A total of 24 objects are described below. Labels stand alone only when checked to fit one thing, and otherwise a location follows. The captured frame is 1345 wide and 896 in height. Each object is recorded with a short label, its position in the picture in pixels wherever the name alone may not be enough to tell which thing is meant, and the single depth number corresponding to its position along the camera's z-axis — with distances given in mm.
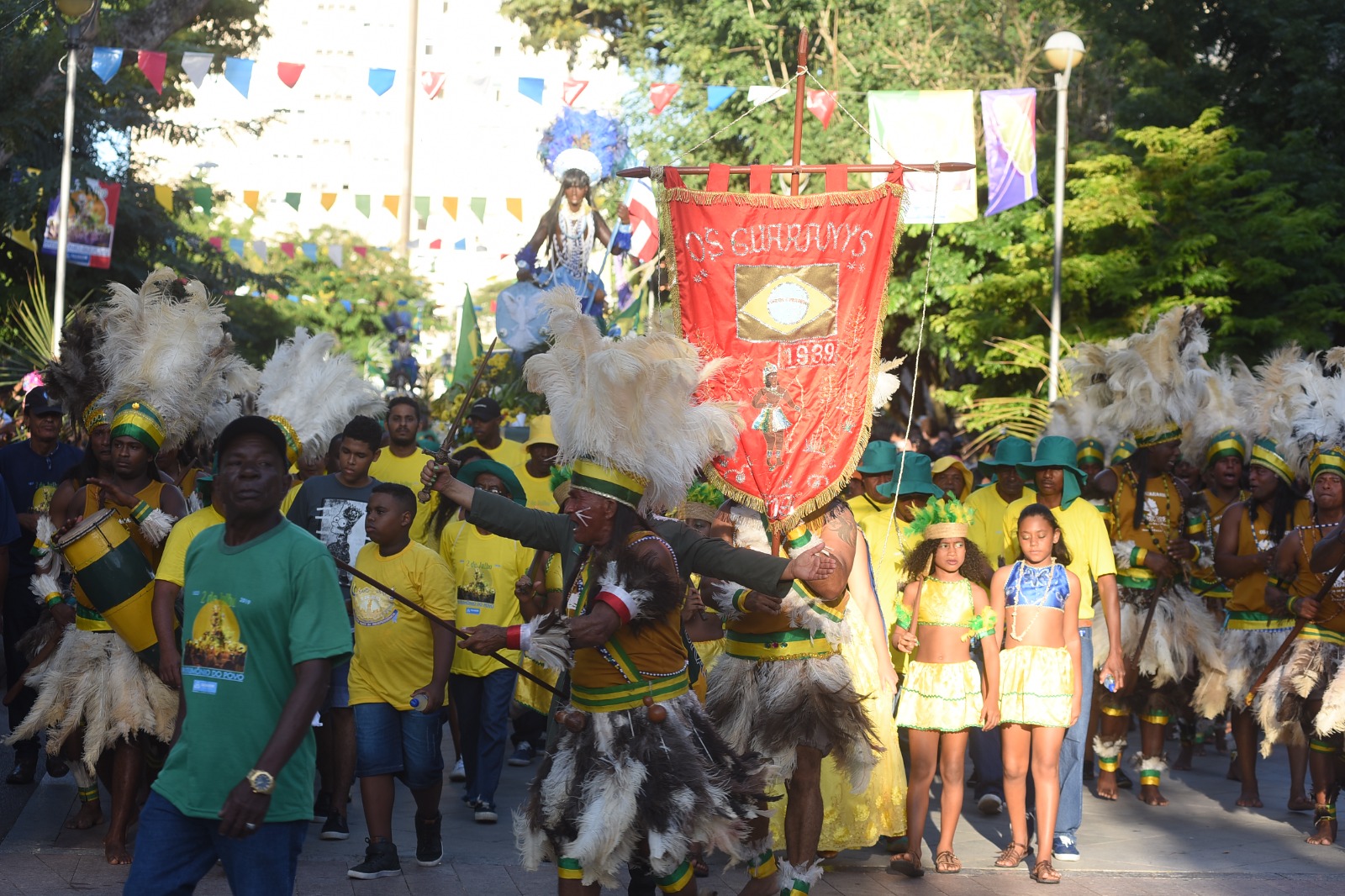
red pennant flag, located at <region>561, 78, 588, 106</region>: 20484
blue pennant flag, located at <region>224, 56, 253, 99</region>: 17781
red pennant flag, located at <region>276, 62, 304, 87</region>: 18719
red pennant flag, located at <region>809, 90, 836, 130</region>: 19484
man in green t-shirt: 4047
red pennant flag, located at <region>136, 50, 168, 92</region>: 16969
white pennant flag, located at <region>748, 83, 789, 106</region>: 16734
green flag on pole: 17109
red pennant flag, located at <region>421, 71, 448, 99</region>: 20297
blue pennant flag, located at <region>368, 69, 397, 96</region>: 18938
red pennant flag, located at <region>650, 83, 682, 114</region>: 19364
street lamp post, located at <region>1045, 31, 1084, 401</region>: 15273
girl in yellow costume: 7488
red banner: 7348
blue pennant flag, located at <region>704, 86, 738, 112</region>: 19141
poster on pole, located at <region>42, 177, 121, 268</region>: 20188
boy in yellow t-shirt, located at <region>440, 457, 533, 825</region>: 8125
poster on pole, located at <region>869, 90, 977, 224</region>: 16688
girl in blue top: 7422
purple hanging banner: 16875
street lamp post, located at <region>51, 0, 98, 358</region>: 16828
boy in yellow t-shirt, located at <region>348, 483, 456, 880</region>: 6742
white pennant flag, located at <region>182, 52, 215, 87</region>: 17375
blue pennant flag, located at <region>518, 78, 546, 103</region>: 19516
